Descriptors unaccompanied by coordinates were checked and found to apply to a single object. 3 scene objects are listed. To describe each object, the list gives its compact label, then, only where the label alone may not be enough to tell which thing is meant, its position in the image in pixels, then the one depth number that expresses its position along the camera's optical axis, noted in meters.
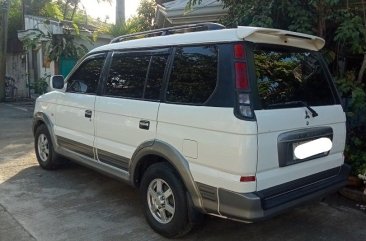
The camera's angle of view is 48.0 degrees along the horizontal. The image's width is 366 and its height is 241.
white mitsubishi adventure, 3.21
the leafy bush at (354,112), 5.05
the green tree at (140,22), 14.95
